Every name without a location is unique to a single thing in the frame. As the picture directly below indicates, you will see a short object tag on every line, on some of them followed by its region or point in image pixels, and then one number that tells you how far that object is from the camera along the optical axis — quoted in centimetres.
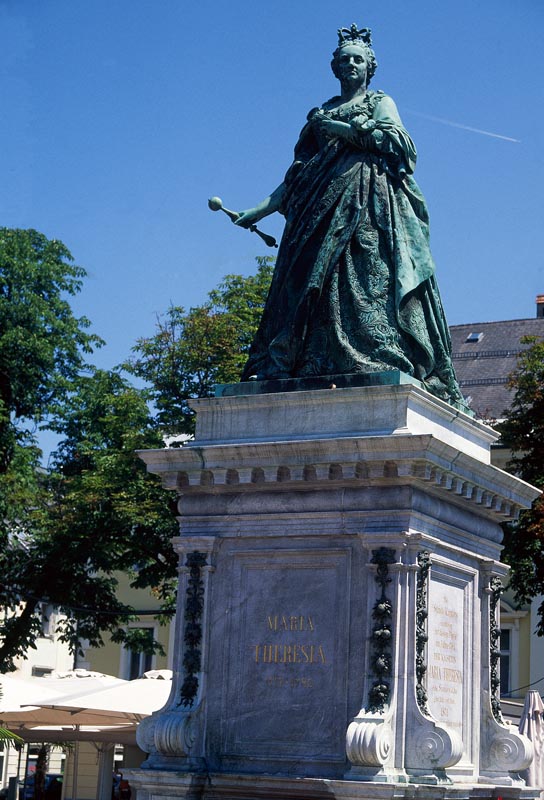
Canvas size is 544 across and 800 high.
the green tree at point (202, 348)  3344
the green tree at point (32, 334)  3638
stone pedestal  1412
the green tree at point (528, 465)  2877
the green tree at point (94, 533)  3269
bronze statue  1584
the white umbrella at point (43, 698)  2400
